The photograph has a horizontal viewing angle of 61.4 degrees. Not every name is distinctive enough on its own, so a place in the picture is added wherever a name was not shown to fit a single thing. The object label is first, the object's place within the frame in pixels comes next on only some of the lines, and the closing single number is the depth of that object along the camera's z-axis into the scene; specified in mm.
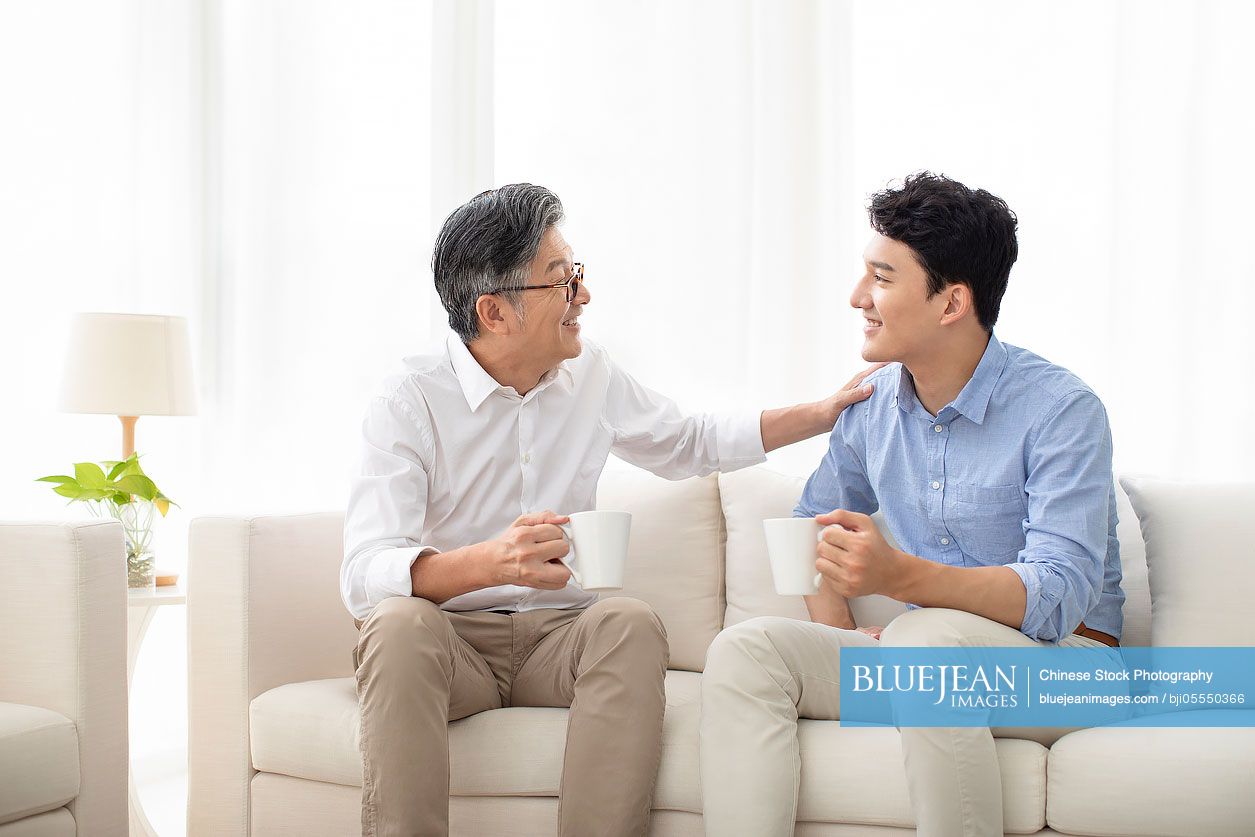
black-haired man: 1500
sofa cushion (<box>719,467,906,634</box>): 2199
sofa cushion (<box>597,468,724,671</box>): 2236
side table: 2330
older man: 1566
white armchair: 1897
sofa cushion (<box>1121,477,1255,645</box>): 1868
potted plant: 2408
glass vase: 2479
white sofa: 1526
